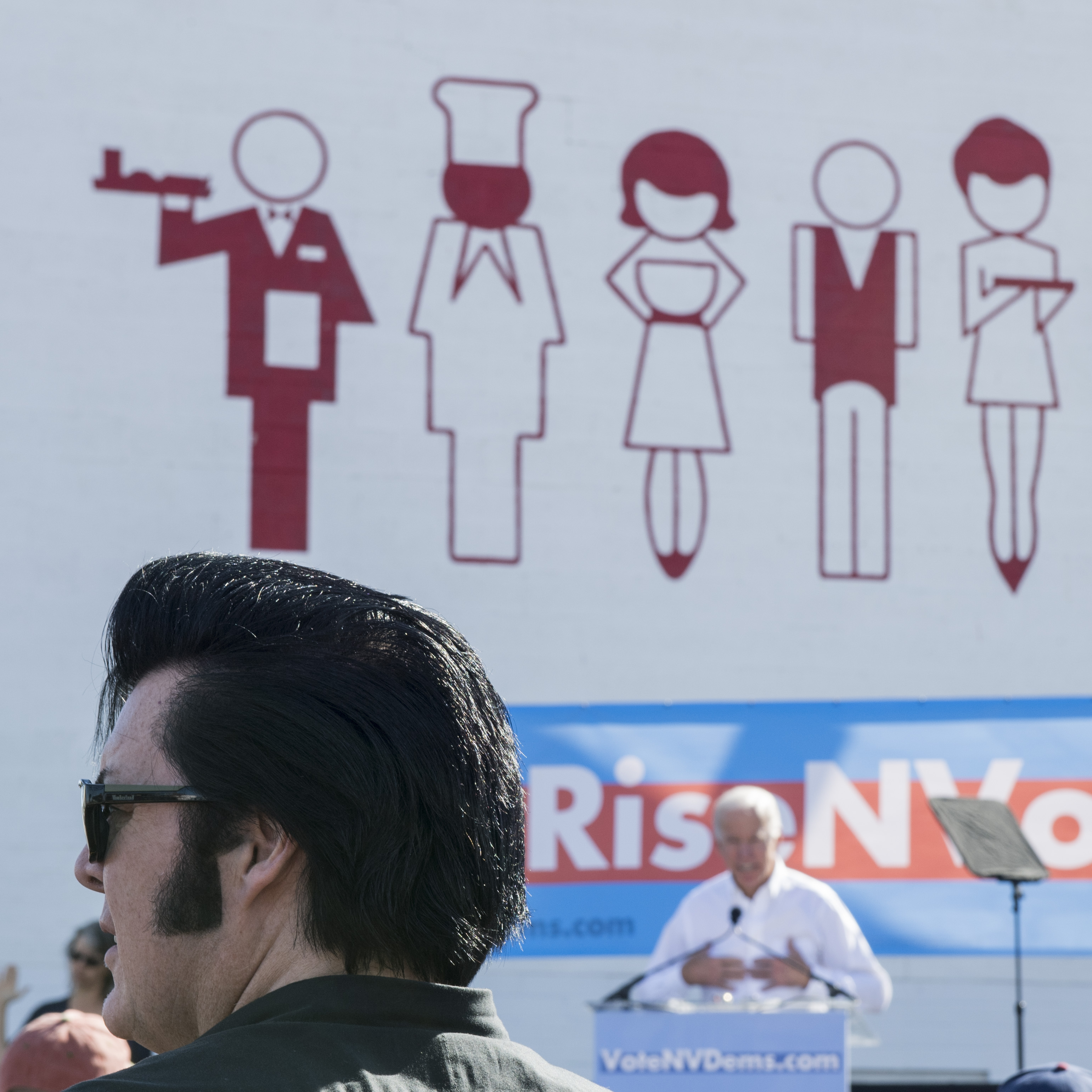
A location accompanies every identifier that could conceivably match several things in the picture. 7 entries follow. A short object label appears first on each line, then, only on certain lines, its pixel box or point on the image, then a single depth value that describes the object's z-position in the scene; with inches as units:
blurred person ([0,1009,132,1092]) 233.6
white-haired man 409.1
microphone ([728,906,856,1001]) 365.1
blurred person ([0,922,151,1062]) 328.2
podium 349.4
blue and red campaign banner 440.8
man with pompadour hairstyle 75.5
